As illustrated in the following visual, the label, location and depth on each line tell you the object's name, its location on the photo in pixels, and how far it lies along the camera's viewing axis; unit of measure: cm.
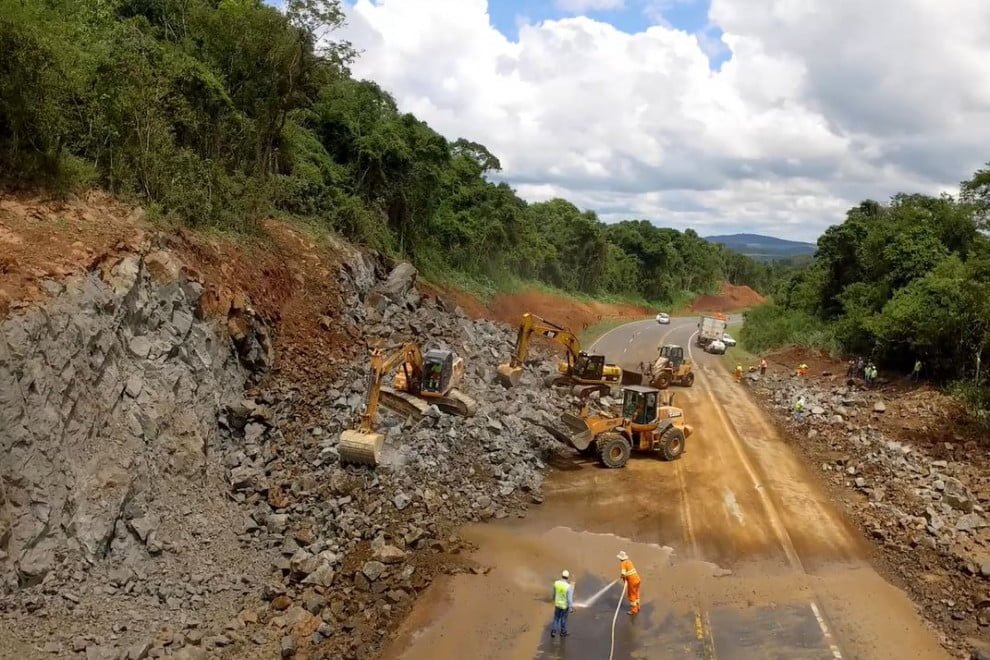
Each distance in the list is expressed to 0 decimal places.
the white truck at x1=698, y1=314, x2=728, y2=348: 4488
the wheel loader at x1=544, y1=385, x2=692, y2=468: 1980
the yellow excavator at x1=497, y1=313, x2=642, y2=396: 2459
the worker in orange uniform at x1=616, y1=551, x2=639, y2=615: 1248
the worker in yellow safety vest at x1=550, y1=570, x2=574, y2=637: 1168
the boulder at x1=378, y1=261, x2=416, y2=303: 2766
